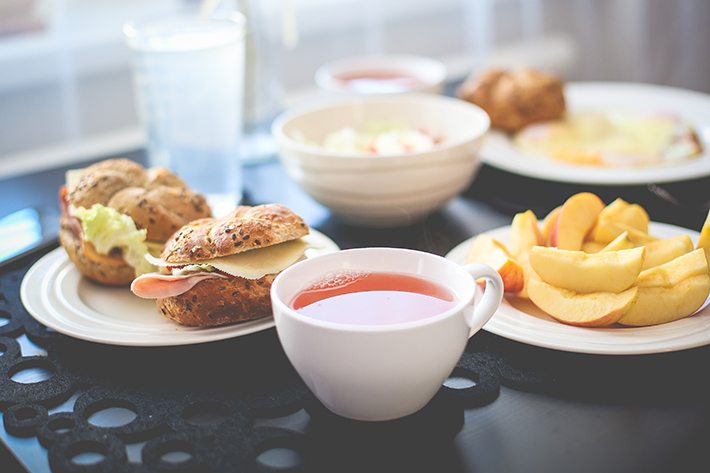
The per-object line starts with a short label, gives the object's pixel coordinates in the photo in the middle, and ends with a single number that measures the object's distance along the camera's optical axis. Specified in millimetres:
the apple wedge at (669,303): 598
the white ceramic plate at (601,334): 578
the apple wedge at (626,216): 668
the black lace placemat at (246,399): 540
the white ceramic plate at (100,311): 615
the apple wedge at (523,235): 662
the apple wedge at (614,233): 657
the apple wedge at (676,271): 605
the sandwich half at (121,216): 686
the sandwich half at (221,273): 618
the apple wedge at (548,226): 675
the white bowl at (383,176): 749
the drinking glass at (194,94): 793
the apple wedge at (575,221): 655
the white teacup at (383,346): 527
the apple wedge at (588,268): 595
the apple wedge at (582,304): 593
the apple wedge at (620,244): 632
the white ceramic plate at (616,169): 815
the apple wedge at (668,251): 633
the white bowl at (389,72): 945
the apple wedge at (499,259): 632
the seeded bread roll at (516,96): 942
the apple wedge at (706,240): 627
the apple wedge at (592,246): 661
